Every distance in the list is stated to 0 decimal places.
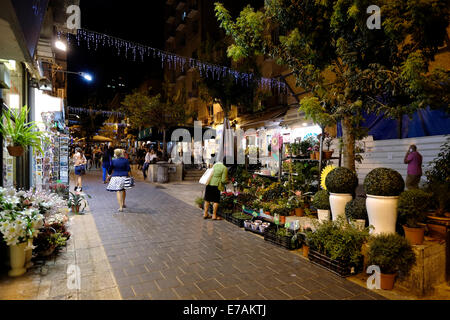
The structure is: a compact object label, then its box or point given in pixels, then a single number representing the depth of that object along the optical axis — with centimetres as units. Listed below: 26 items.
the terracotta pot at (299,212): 630
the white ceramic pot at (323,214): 540
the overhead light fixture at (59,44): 1009
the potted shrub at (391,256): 350
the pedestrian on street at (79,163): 1144
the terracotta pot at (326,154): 668
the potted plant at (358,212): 446
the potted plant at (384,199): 400
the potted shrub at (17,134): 506
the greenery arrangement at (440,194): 411
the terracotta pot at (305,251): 477
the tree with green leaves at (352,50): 378
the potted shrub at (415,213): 386
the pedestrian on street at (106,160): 1448
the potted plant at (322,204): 541
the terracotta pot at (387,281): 358
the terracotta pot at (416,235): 384
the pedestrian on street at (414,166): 845
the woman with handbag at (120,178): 807
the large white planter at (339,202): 492
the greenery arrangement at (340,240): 398
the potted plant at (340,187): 487
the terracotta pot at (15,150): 507
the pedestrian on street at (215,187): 743
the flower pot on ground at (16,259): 380
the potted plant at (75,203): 774
